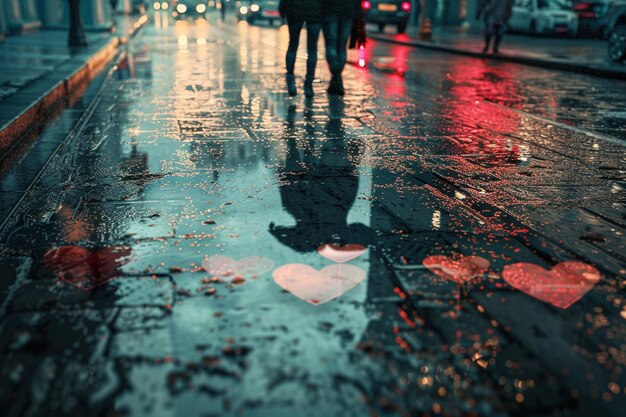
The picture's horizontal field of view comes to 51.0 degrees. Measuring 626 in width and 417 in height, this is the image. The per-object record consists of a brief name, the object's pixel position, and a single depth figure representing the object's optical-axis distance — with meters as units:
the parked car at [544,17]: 24.36
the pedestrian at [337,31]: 7.27
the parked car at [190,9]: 46.19
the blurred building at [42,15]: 18.36
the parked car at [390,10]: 24.17
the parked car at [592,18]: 24.88
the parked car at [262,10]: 34.06
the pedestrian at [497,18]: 15.05
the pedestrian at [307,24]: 7.17
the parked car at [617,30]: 12.45
